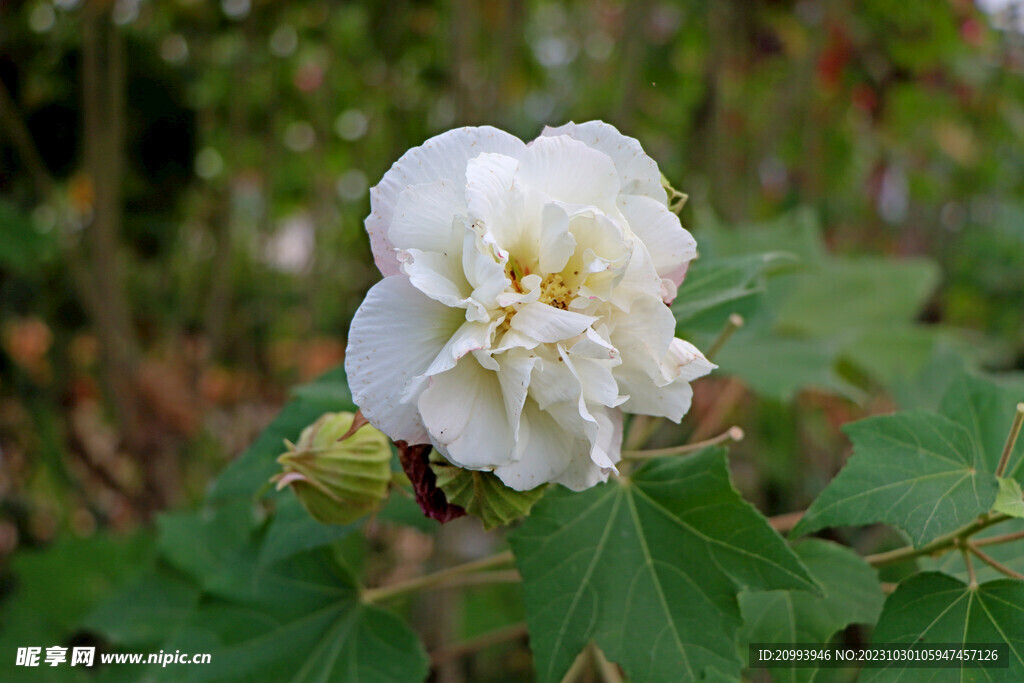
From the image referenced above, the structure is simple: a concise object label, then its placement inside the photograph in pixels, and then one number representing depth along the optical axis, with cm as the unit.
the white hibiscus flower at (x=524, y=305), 28
